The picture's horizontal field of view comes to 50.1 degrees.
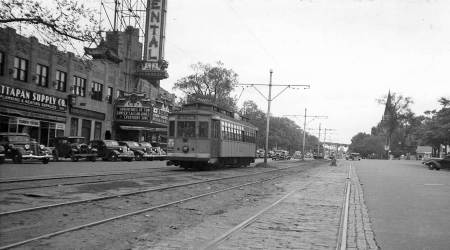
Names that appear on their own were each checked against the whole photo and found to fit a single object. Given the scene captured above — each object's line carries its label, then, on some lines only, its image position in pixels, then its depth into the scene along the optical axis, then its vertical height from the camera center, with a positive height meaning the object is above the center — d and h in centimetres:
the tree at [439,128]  5406 +398
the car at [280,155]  7479 -14
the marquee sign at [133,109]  4656 +379
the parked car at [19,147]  2422 -27
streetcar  2456 +74
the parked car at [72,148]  3073 -21
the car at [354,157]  10691 +30
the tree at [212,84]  7181 +1012
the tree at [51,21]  1816 +471
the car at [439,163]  4681 -7
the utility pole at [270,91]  3927 +521
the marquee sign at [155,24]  4641 +1206
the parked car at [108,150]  3440 -26
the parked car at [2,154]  2296 -62
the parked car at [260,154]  7859 -5
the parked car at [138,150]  3876 -19
